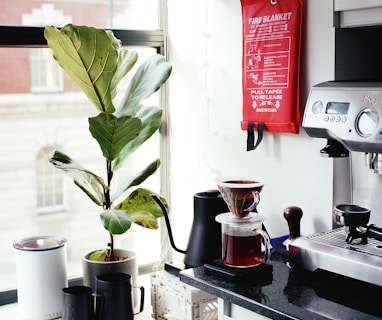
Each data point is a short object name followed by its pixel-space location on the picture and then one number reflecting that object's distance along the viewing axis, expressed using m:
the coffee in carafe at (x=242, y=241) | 1.91
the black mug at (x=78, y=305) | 2.23
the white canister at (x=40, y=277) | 2.39
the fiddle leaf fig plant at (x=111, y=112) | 2.27
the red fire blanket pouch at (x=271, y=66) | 2.21
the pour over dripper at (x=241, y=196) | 1.91
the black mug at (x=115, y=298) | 2.28
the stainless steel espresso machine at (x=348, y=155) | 1.74
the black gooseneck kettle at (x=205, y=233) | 2.27
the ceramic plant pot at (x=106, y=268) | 2.42
